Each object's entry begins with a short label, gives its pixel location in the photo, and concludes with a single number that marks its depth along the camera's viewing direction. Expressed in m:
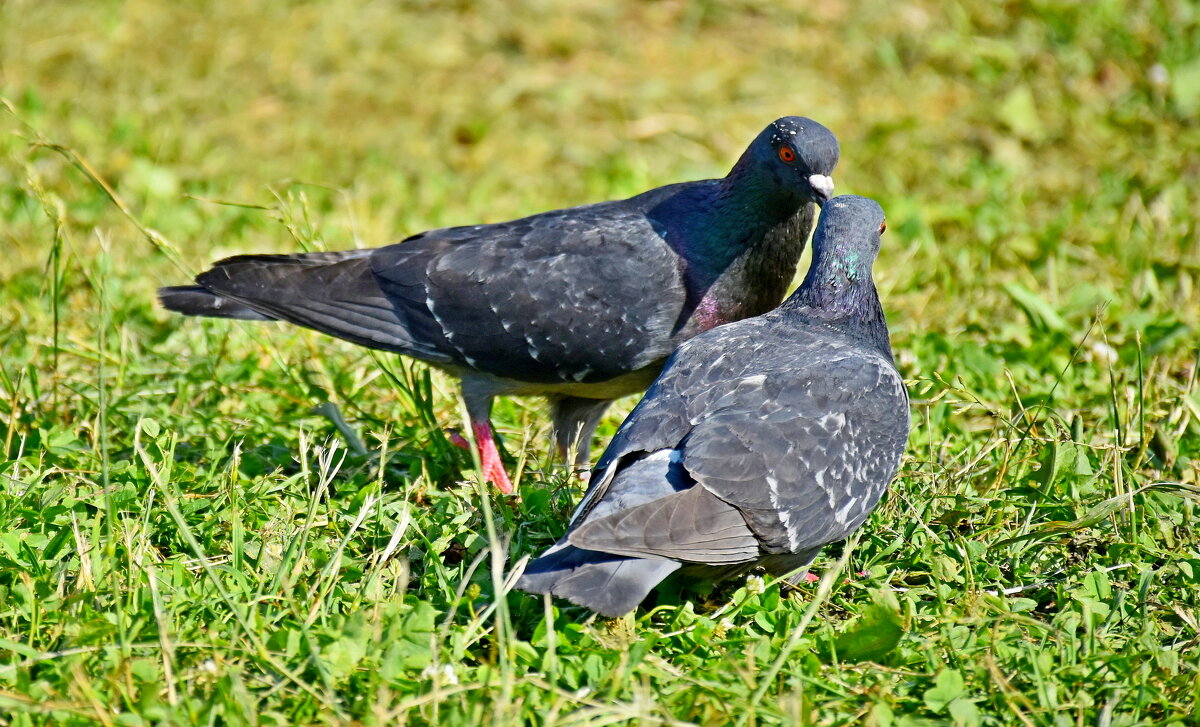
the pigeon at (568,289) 9.31
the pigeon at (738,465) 6.57
